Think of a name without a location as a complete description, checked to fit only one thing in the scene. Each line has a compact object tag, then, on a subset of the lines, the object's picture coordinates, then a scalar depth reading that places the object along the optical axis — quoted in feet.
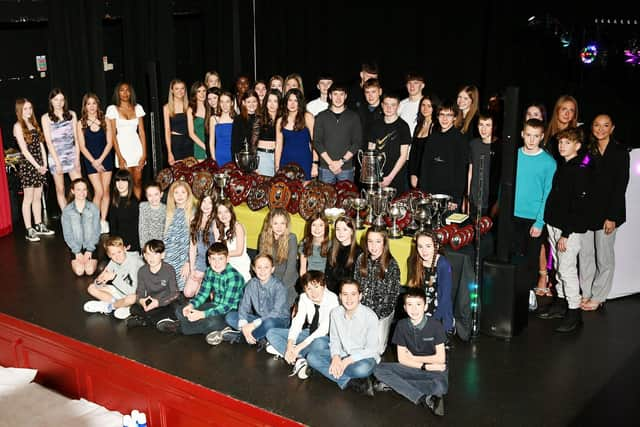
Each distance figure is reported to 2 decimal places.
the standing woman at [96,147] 25.35
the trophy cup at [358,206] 19.49
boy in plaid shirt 18.48
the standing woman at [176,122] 25.95
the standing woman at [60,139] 25.00
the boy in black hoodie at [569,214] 18.56
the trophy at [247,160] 22.67
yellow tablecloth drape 18.49
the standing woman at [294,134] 23.31
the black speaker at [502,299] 18.01
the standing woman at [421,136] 22.54
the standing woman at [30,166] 24.86
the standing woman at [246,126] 23.99
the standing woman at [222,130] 24.54
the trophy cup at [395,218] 18.71
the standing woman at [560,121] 19.75
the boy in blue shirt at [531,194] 18.83
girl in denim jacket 22.47
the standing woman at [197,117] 25.68
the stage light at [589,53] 24.90
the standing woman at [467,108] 21.91
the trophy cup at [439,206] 18.56
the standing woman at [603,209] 18.67
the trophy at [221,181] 21.75
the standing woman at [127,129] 25.36
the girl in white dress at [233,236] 19.80
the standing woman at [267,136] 23.88
